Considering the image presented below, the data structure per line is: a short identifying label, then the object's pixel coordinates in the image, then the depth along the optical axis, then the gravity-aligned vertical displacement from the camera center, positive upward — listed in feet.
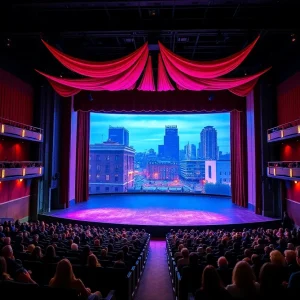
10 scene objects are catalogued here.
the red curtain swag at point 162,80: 30.83 +11.64
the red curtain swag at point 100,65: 25.00 +10.28
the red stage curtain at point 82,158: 67.02 +2.05
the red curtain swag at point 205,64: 24.64 +10.11
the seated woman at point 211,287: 9.11 -4.52
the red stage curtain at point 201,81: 27.91 +9.76
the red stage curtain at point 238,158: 62.80 +2.13
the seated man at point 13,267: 11.46 -5.27
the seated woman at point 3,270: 11.44 -5.01
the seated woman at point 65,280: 10.77 -4.96
